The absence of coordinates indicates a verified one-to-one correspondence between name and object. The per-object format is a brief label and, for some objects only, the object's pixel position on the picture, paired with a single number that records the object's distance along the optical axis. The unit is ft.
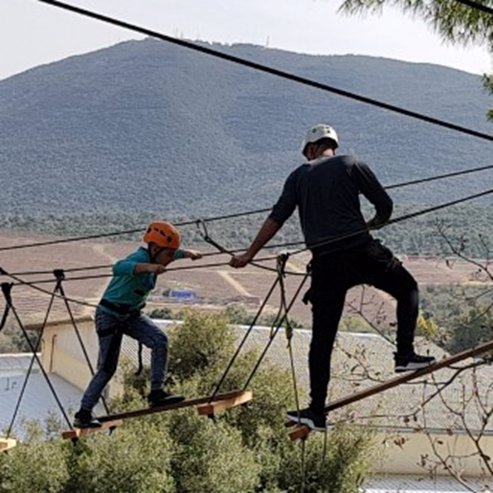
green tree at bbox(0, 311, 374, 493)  67.46
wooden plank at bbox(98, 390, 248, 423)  28.87
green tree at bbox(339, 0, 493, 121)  28.80
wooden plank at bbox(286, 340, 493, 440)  22.47
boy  27.20
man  22.24
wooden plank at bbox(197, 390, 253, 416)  29.08
